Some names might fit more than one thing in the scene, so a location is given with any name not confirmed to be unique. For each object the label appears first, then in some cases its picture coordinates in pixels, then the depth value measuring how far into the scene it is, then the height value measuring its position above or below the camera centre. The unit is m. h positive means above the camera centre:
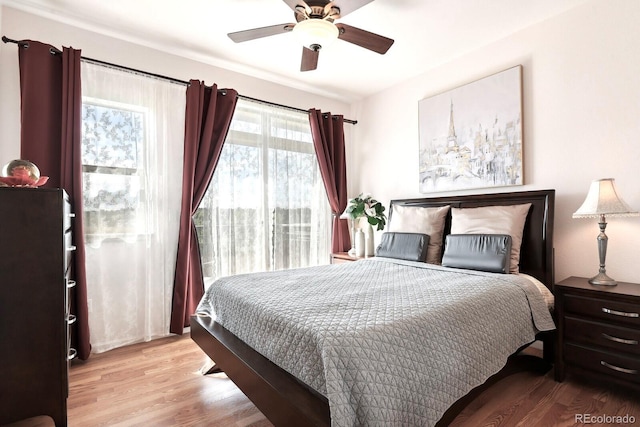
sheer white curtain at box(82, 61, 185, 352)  2.64 +0.16
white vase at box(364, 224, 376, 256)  3.79 -0.35
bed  1.18 -0.55
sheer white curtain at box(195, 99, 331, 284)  3.25 +0.16
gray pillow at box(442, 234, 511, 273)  2.34 -0.29
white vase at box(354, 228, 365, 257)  3.81 -0.33
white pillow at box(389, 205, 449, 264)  2.97 -0.09
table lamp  2.01 +0.03
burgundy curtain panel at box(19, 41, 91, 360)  2.36 +0.67
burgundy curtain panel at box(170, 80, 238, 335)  2.96 +0.40
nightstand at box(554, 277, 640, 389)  1.86 -0.73
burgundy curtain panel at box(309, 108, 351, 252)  3.93 +0.66
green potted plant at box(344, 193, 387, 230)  3.78 +0.05
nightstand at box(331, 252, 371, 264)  3.71 -0.50
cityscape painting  2.80 +0.75
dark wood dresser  1.58 -0.44
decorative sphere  1.75 +0.27
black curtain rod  2.33 +1.26
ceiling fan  1.96 +1.24
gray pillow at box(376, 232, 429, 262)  2.90 -0.29
